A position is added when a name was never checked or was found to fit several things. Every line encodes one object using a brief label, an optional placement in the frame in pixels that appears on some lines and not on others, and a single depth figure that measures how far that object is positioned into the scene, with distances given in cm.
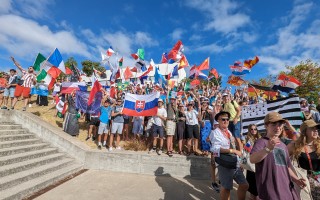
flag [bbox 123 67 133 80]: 1572
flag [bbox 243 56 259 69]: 1144
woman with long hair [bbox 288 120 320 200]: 275
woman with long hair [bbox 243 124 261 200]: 414
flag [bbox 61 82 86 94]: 1043
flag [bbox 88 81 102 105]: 923
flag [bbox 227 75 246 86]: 1193
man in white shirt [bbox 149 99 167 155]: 770
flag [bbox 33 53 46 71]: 940
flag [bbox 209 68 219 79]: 1477
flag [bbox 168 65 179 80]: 1298
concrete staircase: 516
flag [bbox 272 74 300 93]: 723
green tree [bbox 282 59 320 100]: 2781
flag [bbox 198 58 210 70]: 1302
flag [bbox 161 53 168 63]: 1432
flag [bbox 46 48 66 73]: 958
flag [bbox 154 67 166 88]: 1216
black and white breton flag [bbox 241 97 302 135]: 553
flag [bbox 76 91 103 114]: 972
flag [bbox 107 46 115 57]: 1448
